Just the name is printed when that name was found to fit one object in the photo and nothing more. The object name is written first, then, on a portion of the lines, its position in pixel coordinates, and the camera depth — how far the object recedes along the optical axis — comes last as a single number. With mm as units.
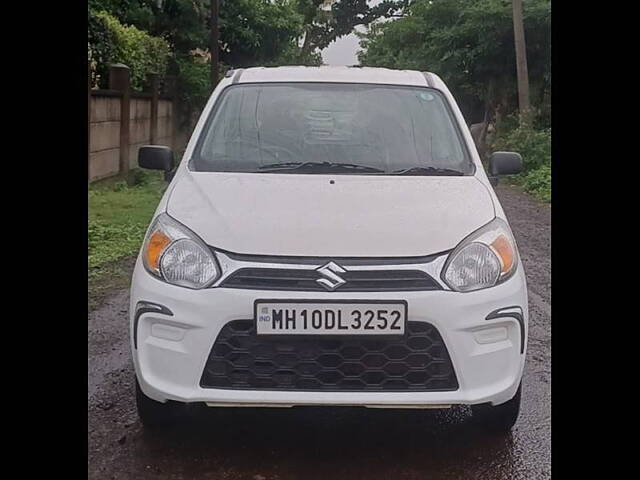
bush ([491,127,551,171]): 14906
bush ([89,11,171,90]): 11898
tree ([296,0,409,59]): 36062
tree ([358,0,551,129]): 18000
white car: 3021
